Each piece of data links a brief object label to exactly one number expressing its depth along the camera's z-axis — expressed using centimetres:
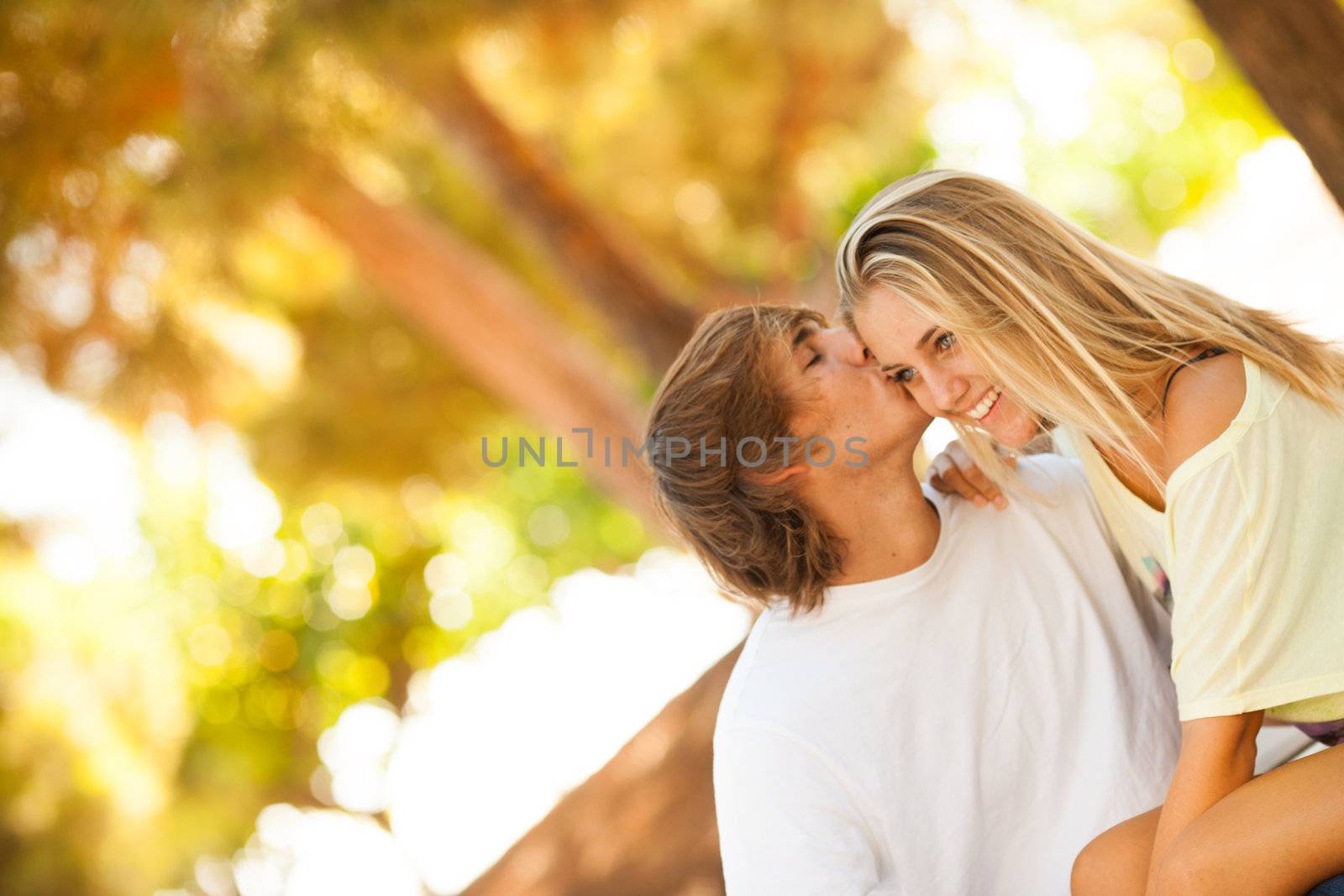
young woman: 393
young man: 413
